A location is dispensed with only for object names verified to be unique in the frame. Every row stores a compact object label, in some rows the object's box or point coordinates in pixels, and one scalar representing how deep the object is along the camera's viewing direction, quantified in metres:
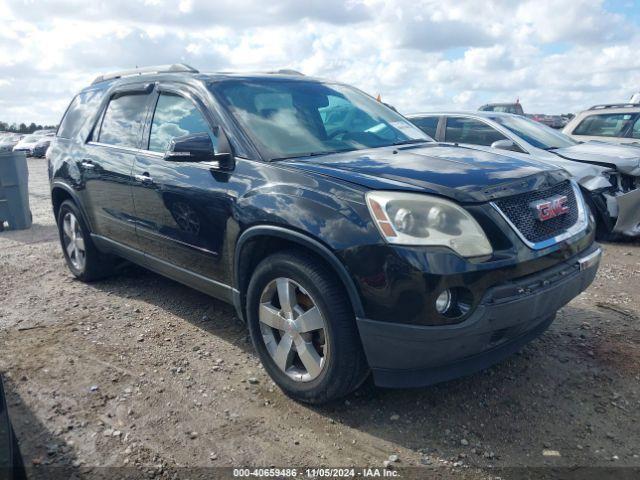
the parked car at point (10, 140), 36.94
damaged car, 6.52
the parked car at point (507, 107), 20.69
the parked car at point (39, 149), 32.41
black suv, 2.64
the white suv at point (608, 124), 8.96
